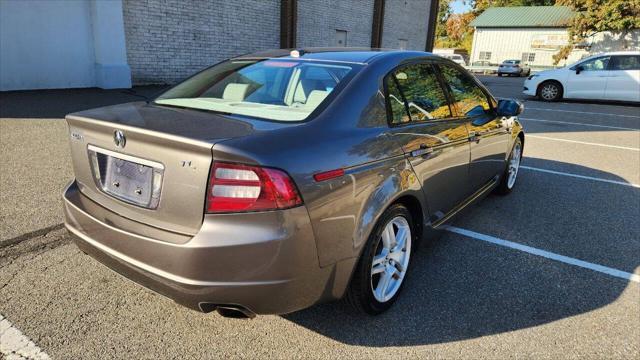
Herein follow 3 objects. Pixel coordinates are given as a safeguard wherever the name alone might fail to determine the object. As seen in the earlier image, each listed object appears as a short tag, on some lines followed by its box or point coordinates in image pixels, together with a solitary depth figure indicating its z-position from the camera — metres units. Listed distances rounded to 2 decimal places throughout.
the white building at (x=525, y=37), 39.81
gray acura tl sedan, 1.94
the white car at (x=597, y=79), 14.78
